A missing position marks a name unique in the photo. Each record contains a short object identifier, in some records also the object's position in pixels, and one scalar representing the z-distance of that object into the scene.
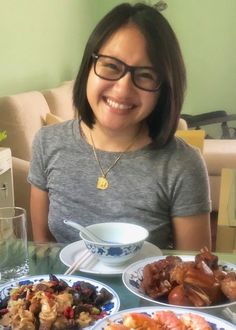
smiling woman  1.07
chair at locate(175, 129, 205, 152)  2.84
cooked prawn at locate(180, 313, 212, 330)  0.62
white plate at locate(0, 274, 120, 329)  0.72
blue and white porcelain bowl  0.84
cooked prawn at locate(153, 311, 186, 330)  0.62
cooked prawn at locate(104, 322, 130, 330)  0.61
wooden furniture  1.62
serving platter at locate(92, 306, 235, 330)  0.63
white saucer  0.85
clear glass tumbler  0.87
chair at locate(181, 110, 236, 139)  4.66
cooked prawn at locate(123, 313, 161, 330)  0.62
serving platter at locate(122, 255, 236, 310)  0.71
